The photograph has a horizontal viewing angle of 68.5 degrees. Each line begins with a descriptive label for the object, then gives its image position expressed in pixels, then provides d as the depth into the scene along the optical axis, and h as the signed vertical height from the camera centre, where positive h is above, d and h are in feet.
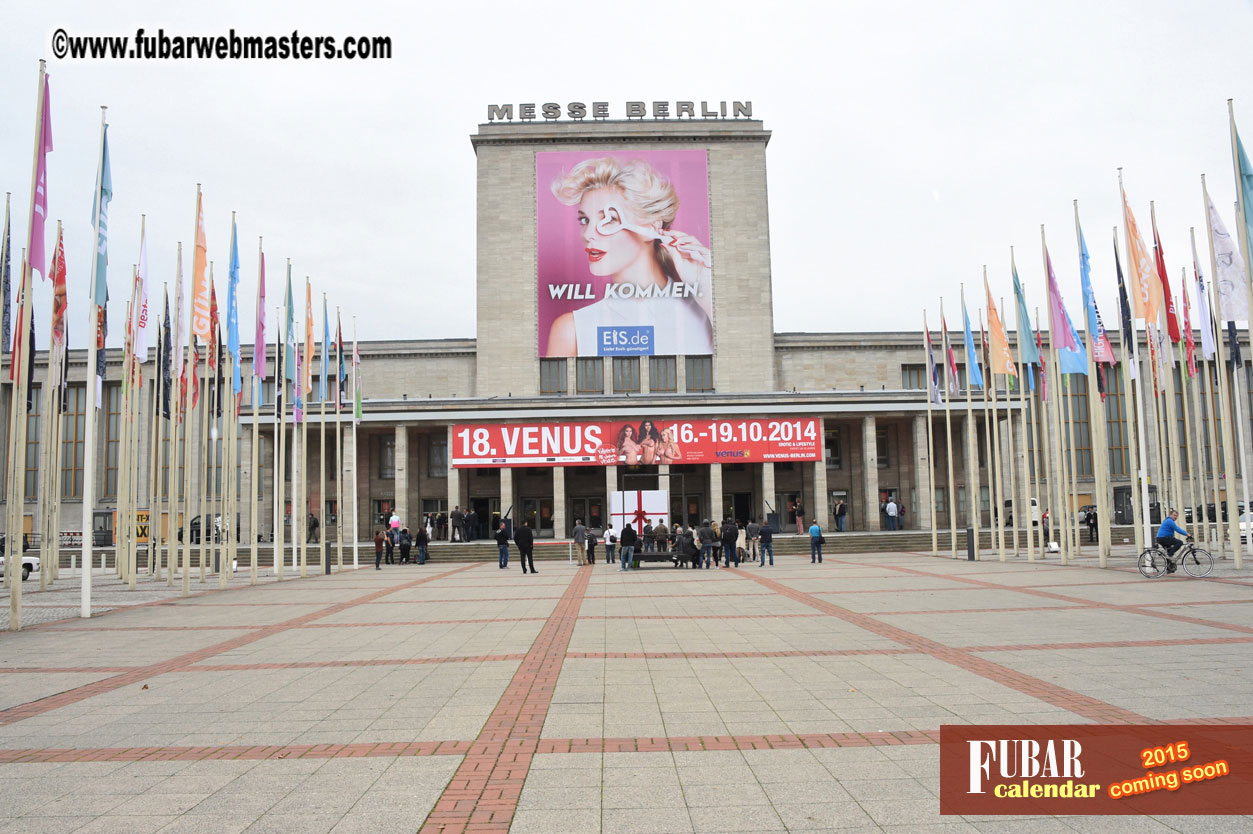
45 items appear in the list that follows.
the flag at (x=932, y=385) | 119.24 +12.39
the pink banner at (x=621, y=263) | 179.52 +43.98
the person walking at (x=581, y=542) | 108.78 -6.35
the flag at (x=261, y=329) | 90.14 +16.47
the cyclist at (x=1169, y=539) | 69.67 -5.00
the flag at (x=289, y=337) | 95.13 +16.51
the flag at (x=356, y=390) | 120.26 +13.84
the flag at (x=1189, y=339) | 101.02 +14.82
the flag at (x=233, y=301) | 84.02 +17.95
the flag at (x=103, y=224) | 60.54 +18.25
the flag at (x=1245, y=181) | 69.00 +21.75
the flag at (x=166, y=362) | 94.58 +14.13
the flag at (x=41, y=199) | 54.54 +18.23
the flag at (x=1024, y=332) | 98.32 +15.67
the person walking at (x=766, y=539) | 102.47 -6.13
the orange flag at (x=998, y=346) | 101.76 +14.74
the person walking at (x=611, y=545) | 116.57 -7.26
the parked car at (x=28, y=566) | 103.42 -7.57
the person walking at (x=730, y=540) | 103.24 -6.17
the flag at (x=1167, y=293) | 86.69 +17.96
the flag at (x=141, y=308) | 77.71 +16.64
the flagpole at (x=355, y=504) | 114.52 -1.19
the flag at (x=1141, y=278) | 82.02 +17.48
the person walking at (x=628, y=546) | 99.66 -6.38
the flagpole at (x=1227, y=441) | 74.69 +2.87
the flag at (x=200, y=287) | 75.31 +17.52
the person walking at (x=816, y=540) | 106.83 -6.70
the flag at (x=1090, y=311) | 88.58 +15.91
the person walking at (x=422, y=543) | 123.44 -6.77
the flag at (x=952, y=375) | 110.93 +12.61
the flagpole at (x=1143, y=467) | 82.07 +0.65
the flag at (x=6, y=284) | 65.51 +15.76
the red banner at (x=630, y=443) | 157.28 +7.54
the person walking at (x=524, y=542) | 96.78 -5.45
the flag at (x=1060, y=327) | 91.45 +14.92
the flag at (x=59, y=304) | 64.78 +14.07
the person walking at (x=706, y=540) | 101.73 -6.02
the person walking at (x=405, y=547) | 125.39 -7.35
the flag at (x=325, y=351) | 108.68 +17.12
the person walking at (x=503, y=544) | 104.88 -6.18
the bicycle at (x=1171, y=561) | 70.18 -6.79
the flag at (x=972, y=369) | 107.96 +12.98
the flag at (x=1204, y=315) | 93.56 +16.14
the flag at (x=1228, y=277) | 73.61 +15.81
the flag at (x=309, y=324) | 100.78 +18.83
